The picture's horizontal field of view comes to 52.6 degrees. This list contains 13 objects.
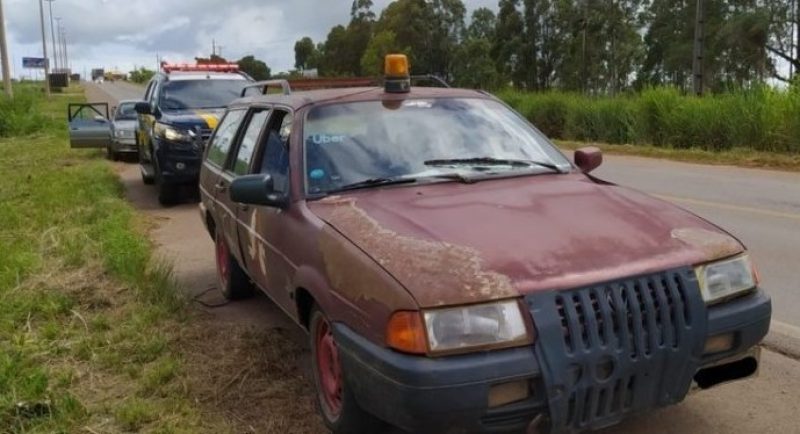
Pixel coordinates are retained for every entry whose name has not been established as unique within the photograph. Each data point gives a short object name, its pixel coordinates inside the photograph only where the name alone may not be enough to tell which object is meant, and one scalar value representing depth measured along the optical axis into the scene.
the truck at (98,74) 146.94
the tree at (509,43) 74.50
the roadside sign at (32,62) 97.62
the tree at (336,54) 81.19
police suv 11.23
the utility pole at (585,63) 70.56
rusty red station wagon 2.87
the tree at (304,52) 93.06
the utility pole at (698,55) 24.77
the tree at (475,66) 63.81
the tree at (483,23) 77.12
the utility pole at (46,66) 59.88
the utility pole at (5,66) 30.89
